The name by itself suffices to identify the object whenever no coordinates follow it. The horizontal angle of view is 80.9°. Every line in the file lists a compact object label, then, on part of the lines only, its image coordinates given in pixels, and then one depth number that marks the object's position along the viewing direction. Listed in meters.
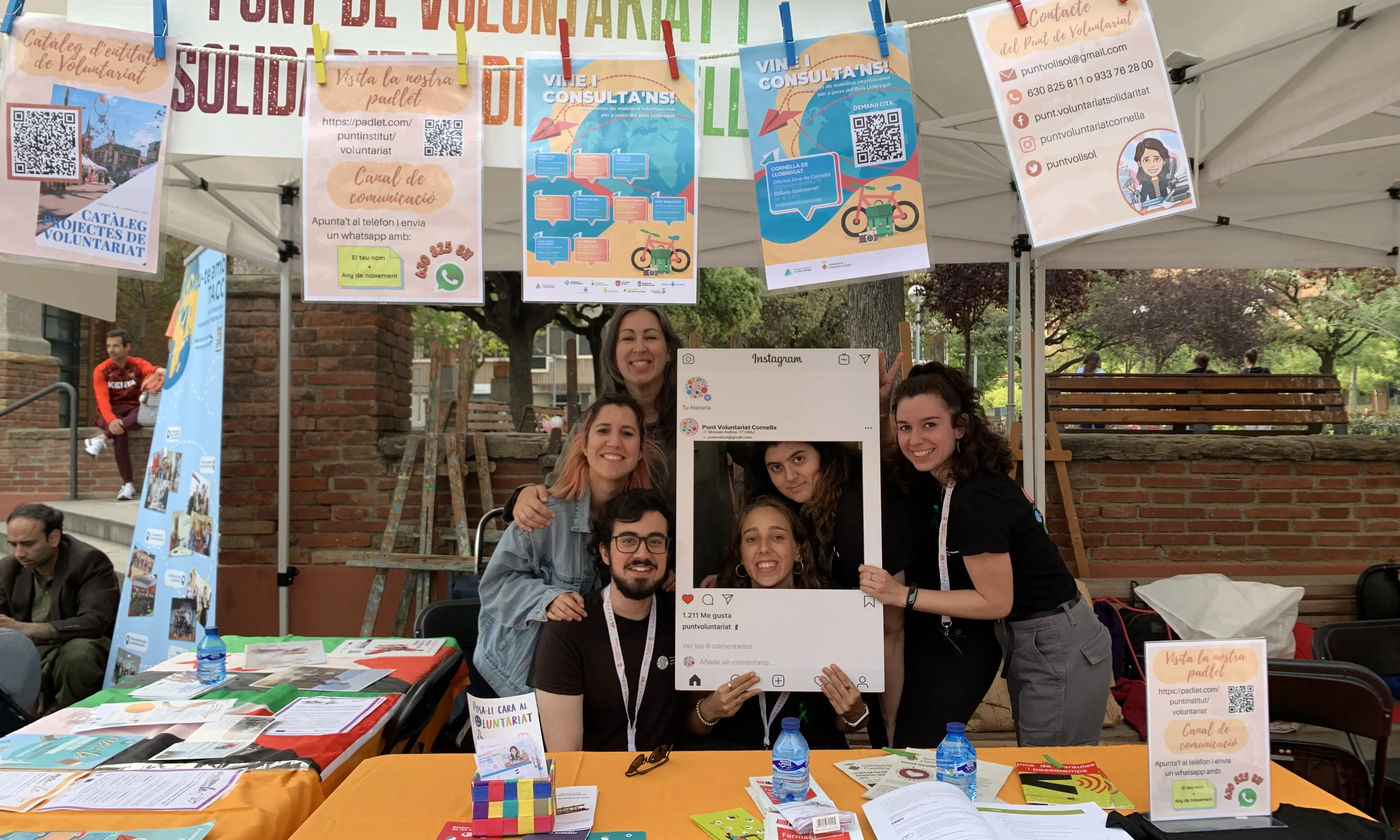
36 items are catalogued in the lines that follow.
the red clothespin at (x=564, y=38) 2.13
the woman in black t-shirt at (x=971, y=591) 2.27
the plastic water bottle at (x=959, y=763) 1.70
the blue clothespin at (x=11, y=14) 1.96
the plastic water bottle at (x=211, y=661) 2.59
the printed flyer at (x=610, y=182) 2.09
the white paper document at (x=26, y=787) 1.68
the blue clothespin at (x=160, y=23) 2.07
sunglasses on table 1.83
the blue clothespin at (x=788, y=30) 2.07
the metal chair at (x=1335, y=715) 2.12
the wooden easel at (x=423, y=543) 4.56
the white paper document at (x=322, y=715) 2.16
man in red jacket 7.32
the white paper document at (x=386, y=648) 3.03
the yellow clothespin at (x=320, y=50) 2.09
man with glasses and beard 2.18
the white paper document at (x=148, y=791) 1.67
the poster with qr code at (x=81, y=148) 1.96
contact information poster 1.91
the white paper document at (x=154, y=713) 2.21
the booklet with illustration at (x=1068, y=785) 1.69
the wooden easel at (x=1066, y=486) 4.86
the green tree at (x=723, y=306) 12.34
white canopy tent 2.18
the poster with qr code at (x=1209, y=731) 1.58
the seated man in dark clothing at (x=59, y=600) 3.90
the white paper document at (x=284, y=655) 2.85
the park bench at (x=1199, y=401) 5.42
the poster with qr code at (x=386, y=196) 2.07
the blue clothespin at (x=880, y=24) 2.06
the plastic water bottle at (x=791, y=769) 1.63
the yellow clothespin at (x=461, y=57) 2.10
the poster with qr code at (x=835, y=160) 2.06
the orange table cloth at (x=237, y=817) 1.60
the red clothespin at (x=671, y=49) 2.12
